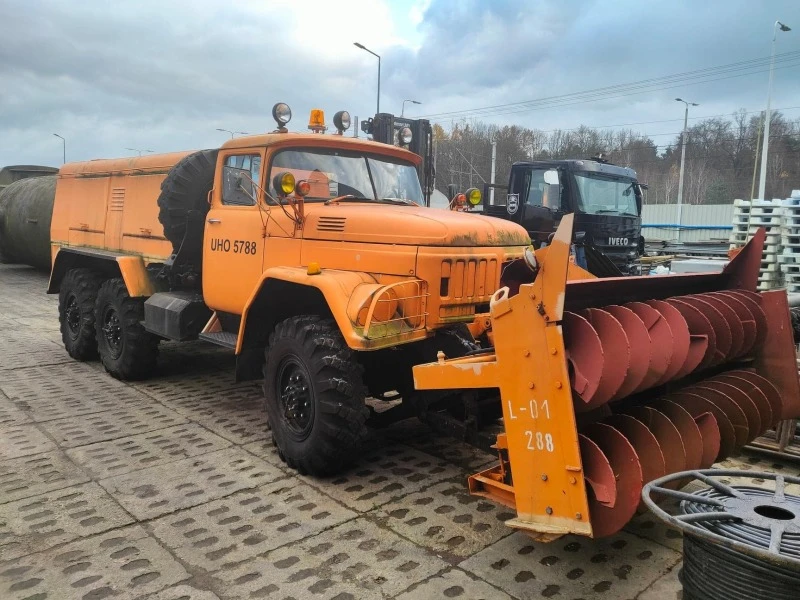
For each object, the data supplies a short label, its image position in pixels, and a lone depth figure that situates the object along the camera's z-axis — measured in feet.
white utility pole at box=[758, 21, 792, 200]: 79.36
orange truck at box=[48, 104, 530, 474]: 13.79
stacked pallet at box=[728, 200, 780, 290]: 33.32
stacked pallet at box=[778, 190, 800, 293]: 31.94
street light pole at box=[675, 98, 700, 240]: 116.59
